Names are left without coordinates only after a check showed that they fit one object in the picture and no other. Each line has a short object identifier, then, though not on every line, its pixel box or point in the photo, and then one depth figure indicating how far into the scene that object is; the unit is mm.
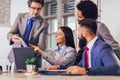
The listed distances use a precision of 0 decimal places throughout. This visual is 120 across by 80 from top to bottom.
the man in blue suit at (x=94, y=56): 1407
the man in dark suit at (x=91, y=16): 1937
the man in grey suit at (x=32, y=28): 2328
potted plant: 1804
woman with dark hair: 2137
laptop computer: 1932
